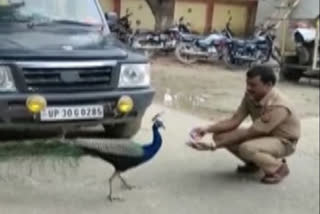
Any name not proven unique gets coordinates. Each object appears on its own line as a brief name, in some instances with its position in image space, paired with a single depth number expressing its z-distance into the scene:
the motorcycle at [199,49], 16.98
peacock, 4.72
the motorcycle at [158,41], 17.41
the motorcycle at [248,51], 16.70
